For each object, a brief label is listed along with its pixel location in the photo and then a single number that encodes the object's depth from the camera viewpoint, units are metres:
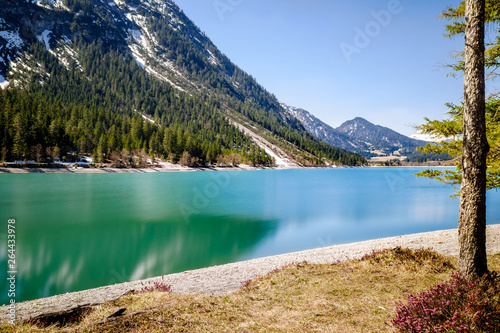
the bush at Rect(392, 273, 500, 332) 4.88
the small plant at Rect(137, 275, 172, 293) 10.38
